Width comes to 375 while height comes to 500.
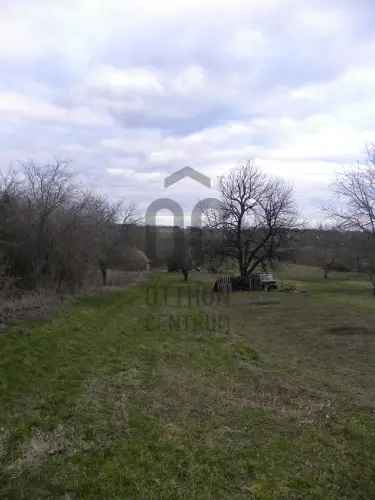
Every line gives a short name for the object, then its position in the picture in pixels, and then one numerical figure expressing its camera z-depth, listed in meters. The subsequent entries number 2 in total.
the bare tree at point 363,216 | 14.84
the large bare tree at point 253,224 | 31.73
